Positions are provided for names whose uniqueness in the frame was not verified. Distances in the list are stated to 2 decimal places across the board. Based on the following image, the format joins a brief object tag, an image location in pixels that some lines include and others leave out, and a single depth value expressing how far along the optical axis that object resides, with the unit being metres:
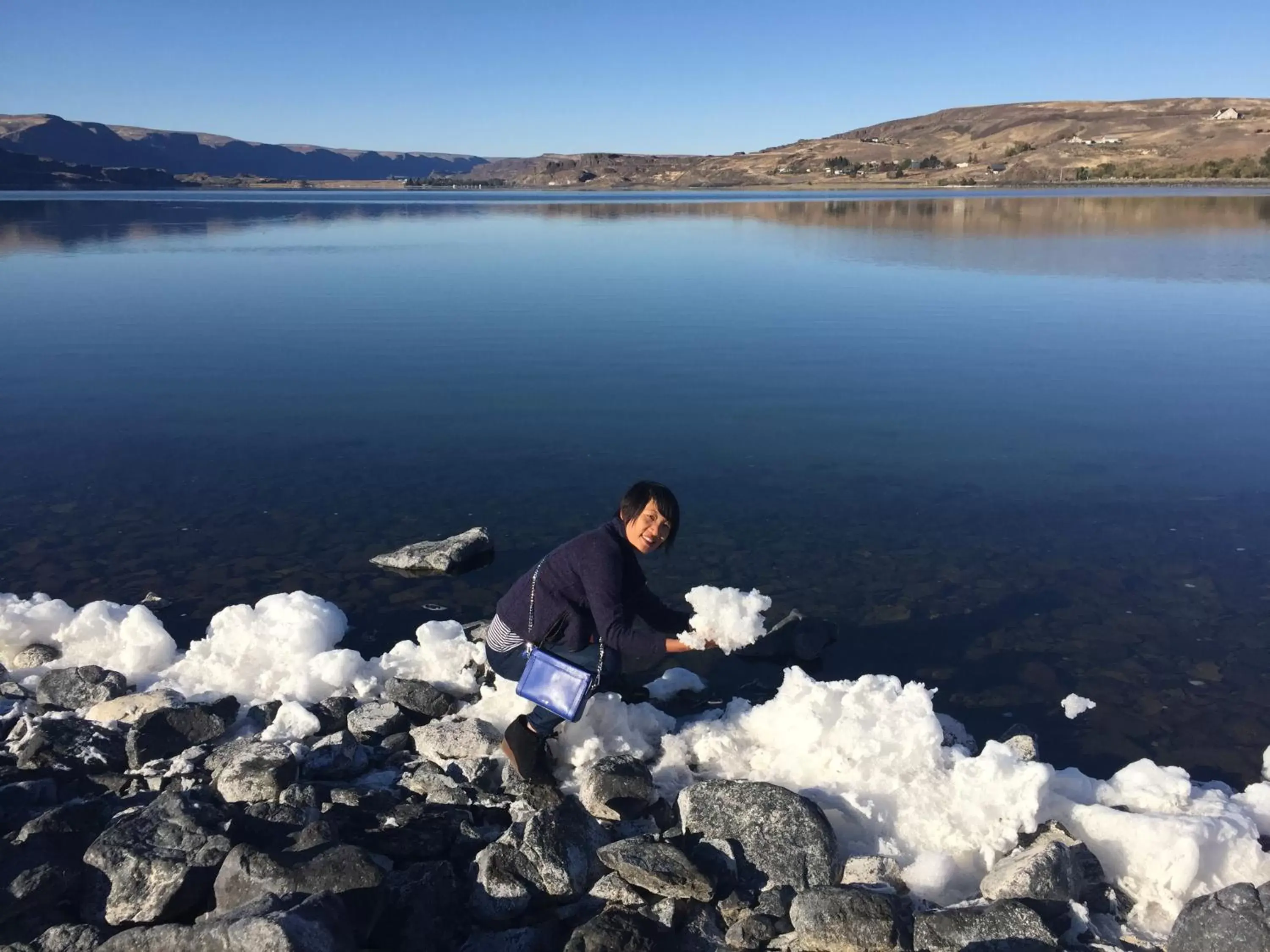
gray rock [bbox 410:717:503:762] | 6.25
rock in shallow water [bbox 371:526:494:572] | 9.48
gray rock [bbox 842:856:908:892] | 5.06
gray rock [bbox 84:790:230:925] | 4.62
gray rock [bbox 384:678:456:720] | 6.88
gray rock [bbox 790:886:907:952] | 4.51
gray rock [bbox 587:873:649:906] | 4.87
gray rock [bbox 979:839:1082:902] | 4.79
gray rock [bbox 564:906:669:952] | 4.49
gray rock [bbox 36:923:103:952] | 4.39
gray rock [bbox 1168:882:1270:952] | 4.29
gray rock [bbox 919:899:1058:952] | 4.42
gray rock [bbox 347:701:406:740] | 6.60
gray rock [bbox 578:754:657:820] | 5.70
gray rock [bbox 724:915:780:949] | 4.65
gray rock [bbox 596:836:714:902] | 4.88
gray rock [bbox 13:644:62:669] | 7.65
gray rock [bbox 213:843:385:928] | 4.52
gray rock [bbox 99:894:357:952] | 3.92
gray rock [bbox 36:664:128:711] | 7.02
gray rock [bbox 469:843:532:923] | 4.77
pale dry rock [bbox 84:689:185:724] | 6.67
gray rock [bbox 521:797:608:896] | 4.90
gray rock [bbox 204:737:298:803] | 5.63
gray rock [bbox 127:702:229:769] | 6.21
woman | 5.53
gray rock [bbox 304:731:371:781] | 6.03
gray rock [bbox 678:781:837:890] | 5.11
